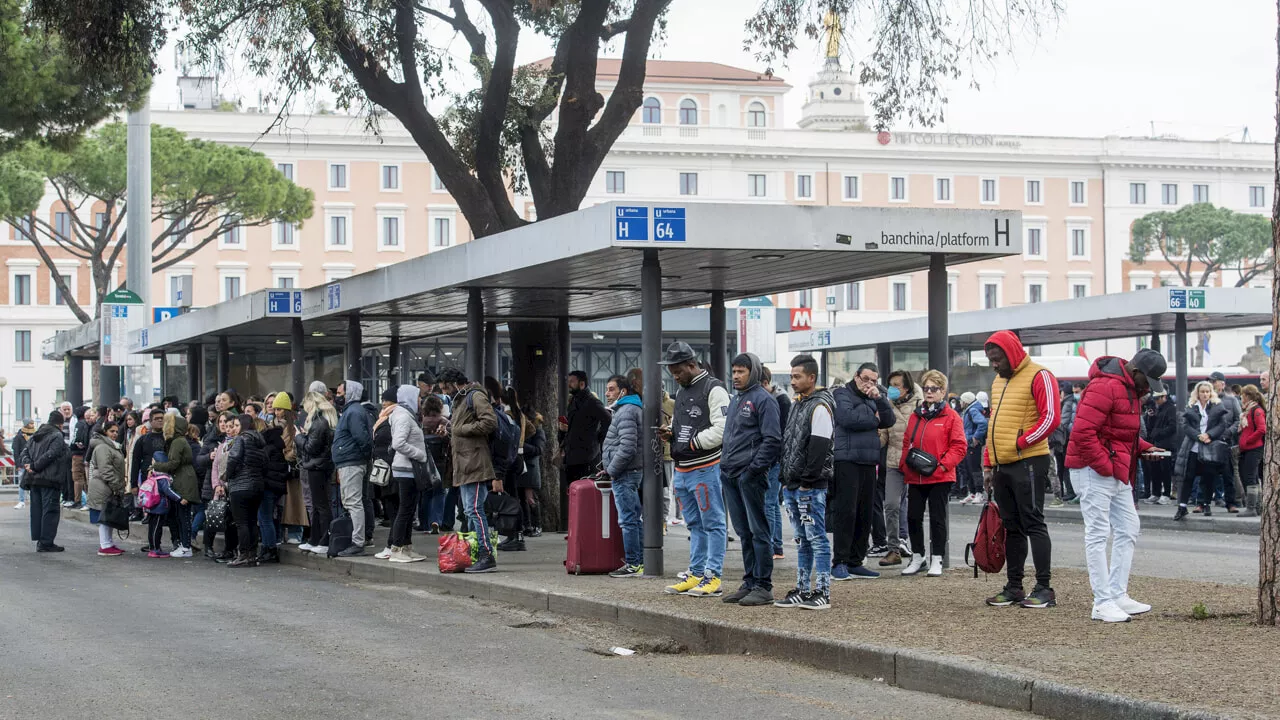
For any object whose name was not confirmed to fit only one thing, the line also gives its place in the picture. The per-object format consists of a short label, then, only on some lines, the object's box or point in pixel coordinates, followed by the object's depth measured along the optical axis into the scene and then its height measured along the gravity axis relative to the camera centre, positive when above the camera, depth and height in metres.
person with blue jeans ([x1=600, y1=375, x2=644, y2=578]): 12.56 -0.61
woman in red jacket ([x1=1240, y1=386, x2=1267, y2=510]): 18.48 -0.60
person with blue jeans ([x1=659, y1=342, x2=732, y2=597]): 11.16 -0.43
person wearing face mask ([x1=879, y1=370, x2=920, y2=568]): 13.13 -0.62
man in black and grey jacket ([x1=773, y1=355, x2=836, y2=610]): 10.09 -0.56
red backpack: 10.29 -1.03
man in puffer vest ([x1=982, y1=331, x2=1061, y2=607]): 9.82 -0.40
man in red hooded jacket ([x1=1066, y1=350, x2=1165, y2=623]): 9.34 -0.48
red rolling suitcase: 12.95 -1.17
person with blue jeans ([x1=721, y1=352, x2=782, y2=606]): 10.41 -0.46
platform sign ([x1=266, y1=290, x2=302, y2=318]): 20.05 +1.12
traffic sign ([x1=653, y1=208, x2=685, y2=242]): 11.92 +1.26
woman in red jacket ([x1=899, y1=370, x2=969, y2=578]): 12.25 -0.55
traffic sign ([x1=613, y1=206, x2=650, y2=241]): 11.88 +1.26
